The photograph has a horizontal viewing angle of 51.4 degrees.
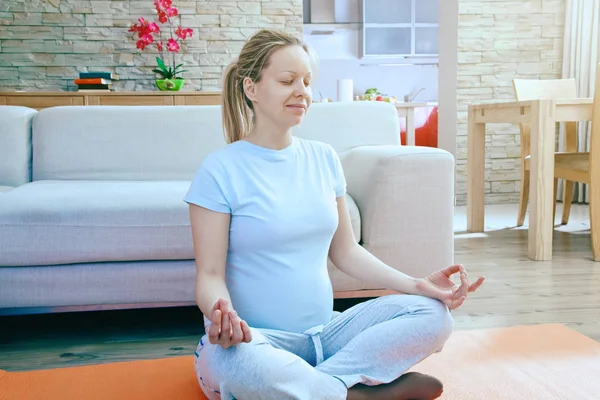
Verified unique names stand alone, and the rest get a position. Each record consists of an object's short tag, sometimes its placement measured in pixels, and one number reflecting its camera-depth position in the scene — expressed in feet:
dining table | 8.59
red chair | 19.26
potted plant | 13.78
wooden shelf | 13.24
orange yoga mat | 4.16
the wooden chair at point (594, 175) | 8.55
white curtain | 14.24
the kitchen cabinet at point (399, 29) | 22.70
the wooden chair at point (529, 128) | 11.36
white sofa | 5.29
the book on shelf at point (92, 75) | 13.60
